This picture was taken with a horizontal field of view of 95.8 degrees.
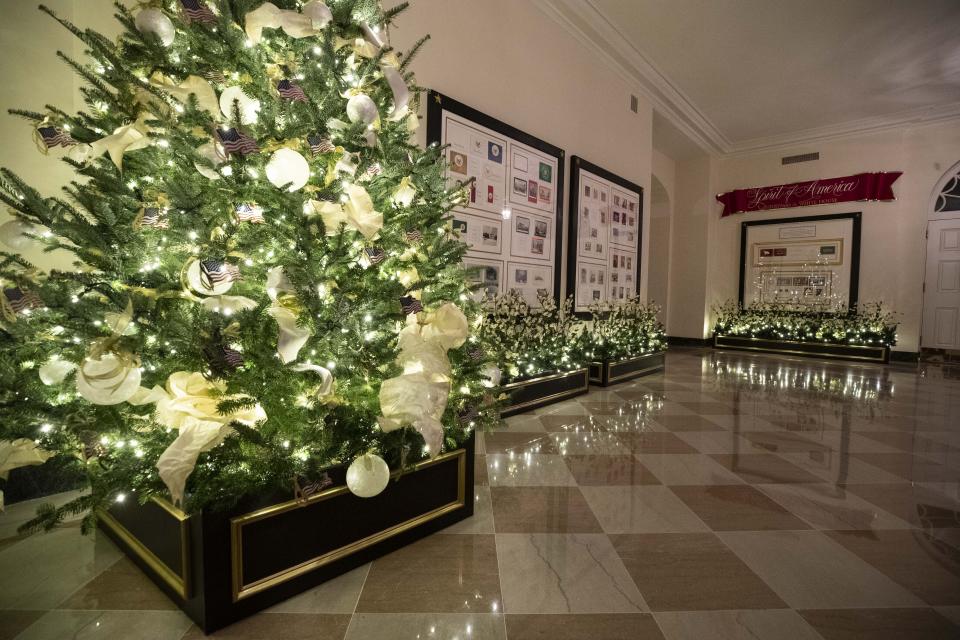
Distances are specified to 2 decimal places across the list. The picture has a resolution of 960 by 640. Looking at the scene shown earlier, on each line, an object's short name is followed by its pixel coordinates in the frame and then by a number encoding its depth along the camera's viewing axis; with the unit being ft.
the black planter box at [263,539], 3.86
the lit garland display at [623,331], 15.10
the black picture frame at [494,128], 11.05
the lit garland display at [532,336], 11.64
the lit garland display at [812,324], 23.49
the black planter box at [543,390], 11.04
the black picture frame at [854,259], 25.12
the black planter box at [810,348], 22.74
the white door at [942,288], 23.15
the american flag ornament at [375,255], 4.28
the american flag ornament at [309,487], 3.95
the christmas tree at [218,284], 3.50
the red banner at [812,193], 24.29
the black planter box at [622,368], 14.78
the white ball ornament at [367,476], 3.96
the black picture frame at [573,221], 15.80
